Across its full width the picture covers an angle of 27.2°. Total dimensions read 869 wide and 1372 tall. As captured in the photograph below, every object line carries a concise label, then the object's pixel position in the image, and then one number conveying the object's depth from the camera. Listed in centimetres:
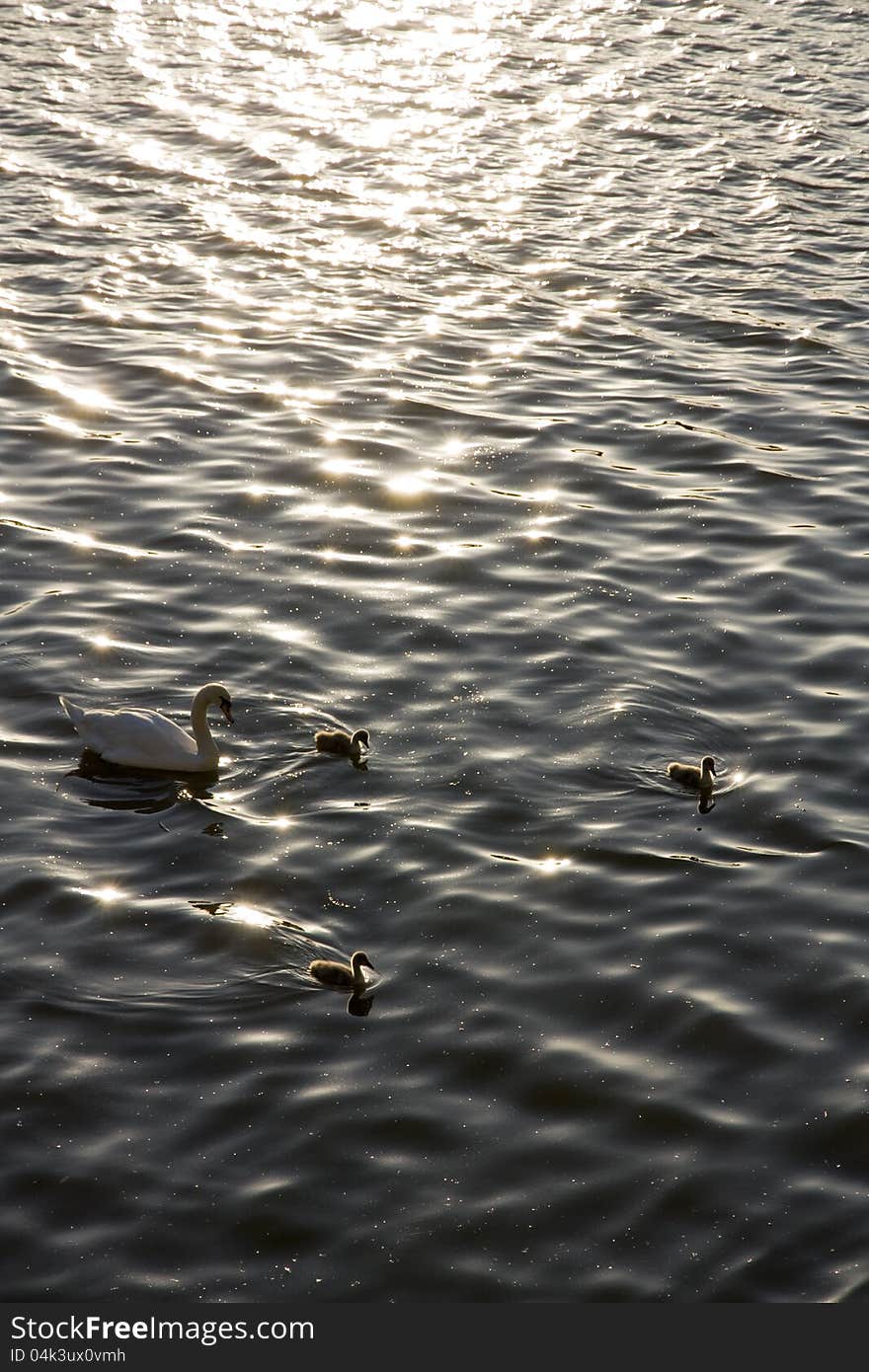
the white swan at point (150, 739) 1253
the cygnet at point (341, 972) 1045
